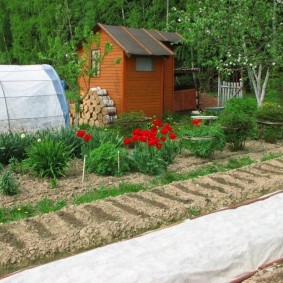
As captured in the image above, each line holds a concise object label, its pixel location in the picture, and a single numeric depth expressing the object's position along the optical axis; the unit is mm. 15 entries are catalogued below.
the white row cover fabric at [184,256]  3586
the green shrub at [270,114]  11652
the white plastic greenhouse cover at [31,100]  10664
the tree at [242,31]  14820
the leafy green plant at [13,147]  8703
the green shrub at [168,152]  8461
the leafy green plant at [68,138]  9133
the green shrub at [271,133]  11590
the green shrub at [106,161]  7922
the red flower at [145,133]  7996
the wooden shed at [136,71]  15523
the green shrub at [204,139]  9203
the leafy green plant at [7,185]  6762
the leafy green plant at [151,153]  7961
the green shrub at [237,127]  10309
